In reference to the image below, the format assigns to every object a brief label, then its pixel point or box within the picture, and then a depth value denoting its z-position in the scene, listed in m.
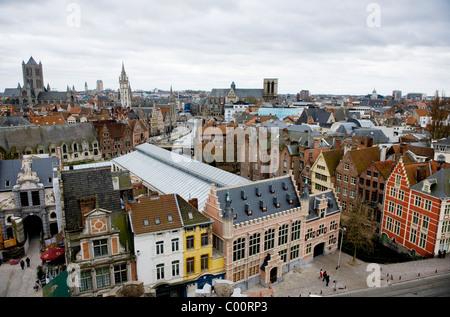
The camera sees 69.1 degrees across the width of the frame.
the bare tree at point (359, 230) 33.82
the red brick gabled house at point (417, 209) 32.03
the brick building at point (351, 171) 41.94
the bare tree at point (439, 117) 64.53
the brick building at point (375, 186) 38.81
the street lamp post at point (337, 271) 28.79
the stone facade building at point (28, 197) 36.62
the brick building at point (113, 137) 79.38
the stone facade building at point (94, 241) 22.92
